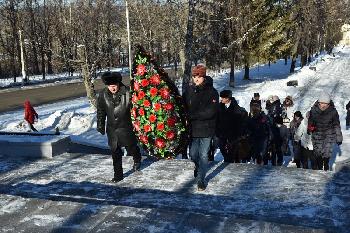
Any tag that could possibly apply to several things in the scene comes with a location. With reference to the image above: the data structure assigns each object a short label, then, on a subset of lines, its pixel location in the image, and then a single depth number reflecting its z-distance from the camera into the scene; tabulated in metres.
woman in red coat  17.05
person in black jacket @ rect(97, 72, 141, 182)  5.77
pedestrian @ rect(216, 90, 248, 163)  7.24
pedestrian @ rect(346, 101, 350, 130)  15.65
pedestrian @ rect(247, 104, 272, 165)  8.17
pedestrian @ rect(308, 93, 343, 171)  6.68
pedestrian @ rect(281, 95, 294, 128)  11.05
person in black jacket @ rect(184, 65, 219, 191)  5.27
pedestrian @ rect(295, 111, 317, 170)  7.85
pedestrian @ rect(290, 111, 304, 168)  8.50
